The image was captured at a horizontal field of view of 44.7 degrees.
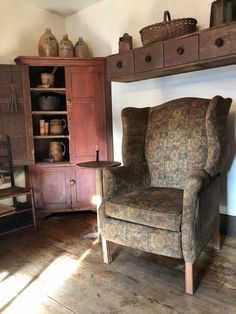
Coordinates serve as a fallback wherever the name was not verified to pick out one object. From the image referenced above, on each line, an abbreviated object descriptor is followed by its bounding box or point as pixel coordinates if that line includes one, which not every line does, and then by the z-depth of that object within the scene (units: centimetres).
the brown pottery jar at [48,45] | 287
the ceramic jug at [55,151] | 301
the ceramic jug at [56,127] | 299
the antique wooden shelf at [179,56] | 191
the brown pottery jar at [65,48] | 291
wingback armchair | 162
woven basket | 217
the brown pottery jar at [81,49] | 302
